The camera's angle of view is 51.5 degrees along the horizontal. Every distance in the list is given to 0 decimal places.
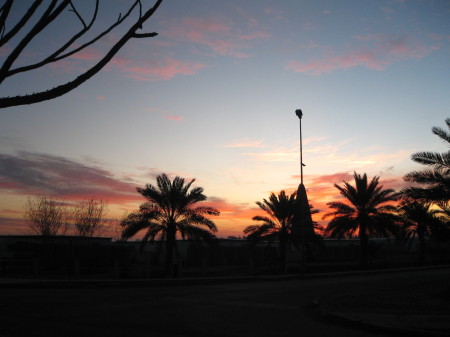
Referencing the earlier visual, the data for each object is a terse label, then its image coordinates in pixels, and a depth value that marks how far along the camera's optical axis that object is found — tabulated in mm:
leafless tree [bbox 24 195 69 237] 44531
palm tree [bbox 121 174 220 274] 27500
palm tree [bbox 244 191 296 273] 31641
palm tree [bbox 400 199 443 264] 34781
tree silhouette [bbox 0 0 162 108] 3539
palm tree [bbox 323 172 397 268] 32969
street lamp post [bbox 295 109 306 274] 24797
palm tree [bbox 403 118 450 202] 17375
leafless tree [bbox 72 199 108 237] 47938
